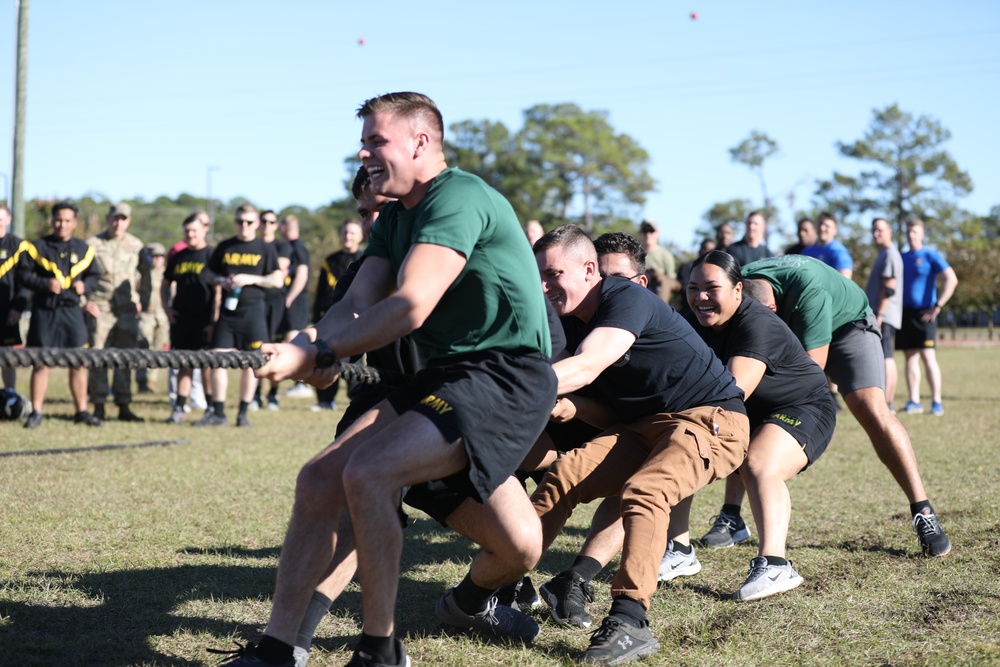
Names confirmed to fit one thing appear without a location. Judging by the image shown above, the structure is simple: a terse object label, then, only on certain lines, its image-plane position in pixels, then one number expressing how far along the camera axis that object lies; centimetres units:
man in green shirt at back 551
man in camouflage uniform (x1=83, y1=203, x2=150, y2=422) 1107
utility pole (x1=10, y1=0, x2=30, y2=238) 1612
